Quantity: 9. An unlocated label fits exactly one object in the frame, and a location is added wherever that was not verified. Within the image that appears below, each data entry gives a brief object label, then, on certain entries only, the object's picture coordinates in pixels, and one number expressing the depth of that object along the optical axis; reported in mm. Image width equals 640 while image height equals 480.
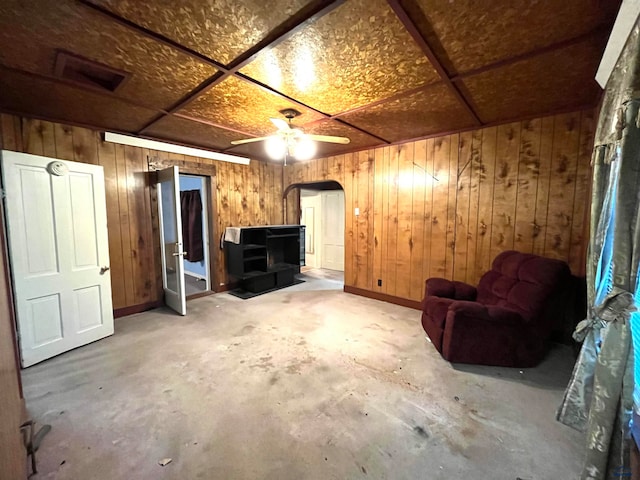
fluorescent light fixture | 3373
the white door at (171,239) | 3471
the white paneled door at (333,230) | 6663
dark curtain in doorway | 5641
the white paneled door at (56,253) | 2348
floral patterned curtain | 1178
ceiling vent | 1860
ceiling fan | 2547
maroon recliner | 2303
